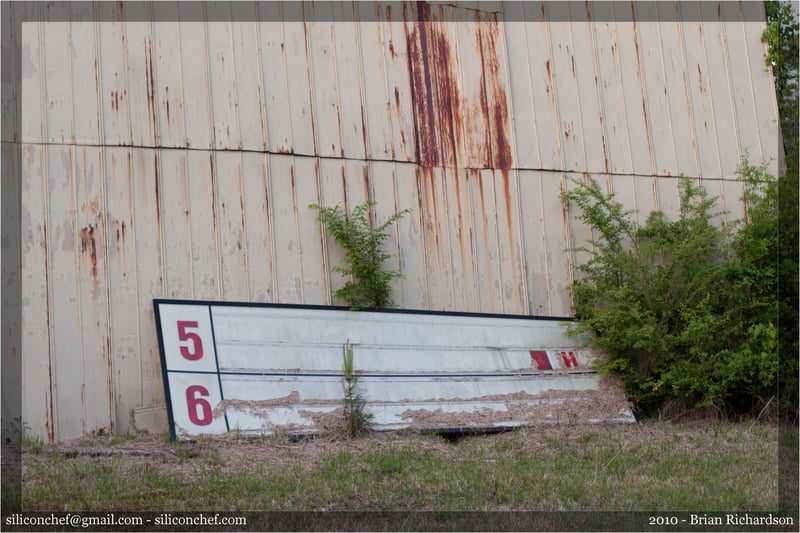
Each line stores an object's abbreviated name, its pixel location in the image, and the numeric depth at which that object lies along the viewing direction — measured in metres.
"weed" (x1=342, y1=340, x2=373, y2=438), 9.05
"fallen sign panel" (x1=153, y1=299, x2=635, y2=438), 8.98
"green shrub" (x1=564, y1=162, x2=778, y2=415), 10.56
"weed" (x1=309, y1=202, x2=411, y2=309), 10.17
